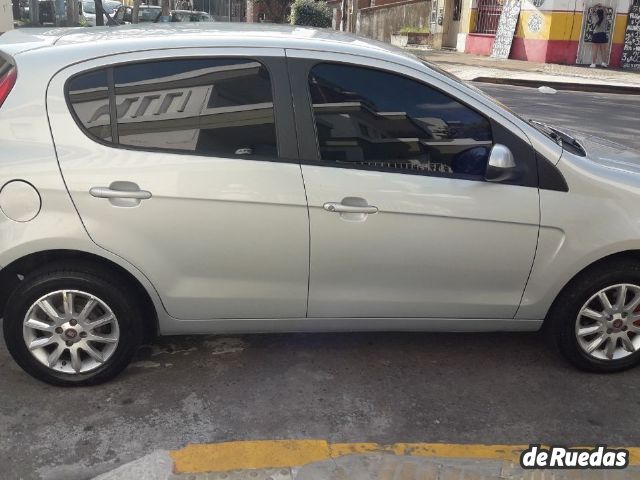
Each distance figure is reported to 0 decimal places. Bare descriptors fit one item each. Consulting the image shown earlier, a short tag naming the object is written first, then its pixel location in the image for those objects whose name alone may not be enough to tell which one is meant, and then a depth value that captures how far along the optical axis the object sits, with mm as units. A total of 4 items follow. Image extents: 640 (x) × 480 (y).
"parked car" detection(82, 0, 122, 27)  34156
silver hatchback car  3111
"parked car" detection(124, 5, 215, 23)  23516
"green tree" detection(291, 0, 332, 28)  30938
